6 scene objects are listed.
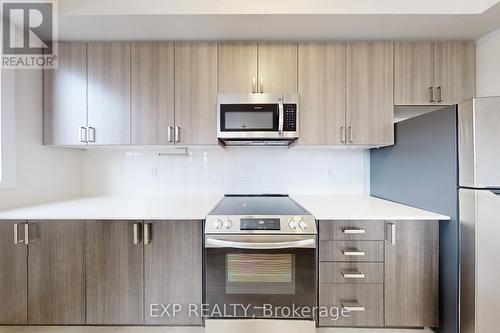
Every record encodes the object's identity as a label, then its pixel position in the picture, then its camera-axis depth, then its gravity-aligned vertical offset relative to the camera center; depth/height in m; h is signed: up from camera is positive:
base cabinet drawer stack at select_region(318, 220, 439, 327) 1.59 -0.66
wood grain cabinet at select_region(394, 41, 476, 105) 1.96 +0.74
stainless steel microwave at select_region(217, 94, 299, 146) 1.93 +0.39
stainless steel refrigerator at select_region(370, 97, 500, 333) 1.32 -0.20
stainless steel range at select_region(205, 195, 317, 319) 1.53 -0.63
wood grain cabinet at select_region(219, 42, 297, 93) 2.00 +0.79
